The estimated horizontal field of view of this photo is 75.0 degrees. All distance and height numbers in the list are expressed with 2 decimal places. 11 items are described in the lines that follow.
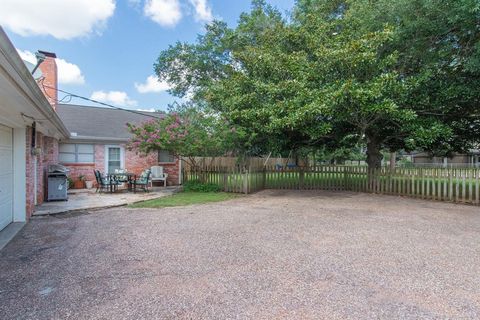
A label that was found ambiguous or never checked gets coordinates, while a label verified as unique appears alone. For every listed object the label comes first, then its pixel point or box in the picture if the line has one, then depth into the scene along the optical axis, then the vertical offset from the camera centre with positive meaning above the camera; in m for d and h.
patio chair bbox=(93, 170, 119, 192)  11.89 -0.97
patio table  12.22 -0.79
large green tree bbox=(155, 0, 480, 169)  8.95 +2.54
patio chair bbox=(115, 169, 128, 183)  12.63 -0.78
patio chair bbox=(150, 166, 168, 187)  15.01 -0.76
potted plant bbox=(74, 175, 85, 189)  13.66 -1.09
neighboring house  40.85 -0.13
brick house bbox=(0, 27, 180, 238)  4.03 +0.62
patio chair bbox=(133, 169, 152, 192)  12.69 -0.92
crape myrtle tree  11.80 +0.95
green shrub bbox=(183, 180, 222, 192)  12.77 -1.17
